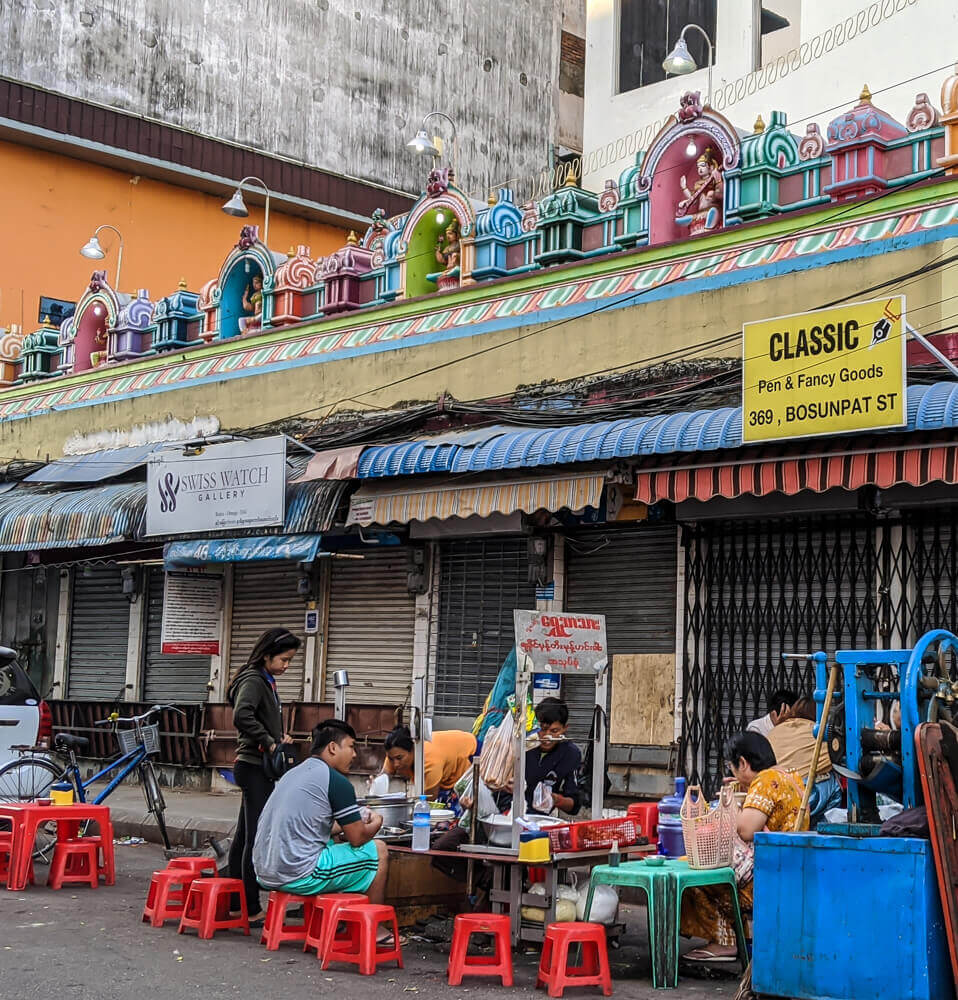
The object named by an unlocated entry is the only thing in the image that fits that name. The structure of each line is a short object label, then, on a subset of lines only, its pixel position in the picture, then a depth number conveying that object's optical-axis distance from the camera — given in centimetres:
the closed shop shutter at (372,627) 1527
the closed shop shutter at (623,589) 1300
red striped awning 1002
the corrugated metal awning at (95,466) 1780
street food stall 821
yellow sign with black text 1002
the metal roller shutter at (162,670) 1772
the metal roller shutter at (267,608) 1655
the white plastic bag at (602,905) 831
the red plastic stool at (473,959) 761
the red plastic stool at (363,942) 785
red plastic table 1032
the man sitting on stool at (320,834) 812
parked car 1295
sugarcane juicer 674
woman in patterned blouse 763
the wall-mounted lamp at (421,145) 1691
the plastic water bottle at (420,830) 851
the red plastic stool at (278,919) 833
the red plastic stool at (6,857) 1055
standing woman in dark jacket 907
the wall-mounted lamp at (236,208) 1905
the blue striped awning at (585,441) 994
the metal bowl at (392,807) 914
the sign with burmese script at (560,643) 859
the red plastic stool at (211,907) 870
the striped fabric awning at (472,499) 1213
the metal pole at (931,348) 1017
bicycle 1169
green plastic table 765
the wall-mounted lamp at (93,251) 2077
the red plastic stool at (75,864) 1054
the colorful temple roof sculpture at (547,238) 1181
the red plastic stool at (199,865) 913
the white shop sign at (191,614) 1705
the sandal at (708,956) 790
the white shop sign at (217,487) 1491
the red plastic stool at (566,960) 741
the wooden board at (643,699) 1274
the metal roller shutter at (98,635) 1889
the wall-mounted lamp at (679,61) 1681
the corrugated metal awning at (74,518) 1658
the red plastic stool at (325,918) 794
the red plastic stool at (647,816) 979
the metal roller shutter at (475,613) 1427
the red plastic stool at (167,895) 905
